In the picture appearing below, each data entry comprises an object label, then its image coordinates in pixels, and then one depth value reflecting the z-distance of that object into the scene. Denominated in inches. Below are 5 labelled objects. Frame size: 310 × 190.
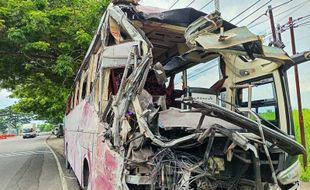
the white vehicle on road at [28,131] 1948.6
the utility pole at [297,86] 446.6
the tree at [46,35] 454.2
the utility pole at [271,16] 479.6
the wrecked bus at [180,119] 132.6
